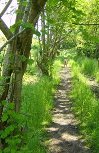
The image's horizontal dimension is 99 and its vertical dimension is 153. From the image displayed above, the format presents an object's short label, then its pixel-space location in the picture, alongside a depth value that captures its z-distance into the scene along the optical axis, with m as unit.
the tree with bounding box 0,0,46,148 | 4.36
